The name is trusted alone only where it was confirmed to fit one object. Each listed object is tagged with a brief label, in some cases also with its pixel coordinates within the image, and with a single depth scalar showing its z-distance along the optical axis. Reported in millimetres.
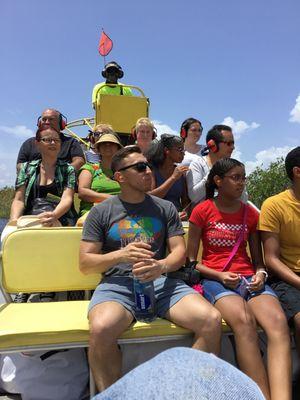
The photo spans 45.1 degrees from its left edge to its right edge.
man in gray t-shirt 2059
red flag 7743
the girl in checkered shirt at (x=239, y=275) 2131
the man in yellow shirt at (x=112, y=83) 6527
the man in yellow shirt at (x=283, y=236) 2586
